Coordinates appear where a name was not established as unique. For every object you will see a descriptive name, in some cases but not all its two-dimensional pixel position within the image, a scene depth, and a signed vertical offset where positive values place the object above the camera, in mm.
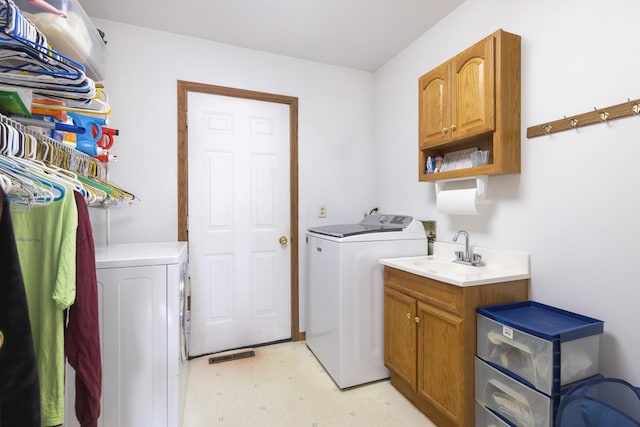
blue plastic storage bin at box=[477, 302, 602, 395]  1177 -584
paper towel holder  1732 +147
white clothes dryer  1393 -628
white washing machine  2008 -593
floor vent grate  2363 -1198
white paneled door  2414 -95
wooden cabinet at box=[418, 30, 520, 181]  1568 +614
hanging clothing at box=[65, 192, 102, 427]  904 -374
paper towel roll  1762 +48
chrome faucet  1824 -303
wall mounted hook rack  1216 +414
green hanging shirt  844 -196
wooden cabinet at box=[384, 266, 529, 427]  1447 -724
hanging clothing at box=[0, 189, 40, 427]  613 -286
